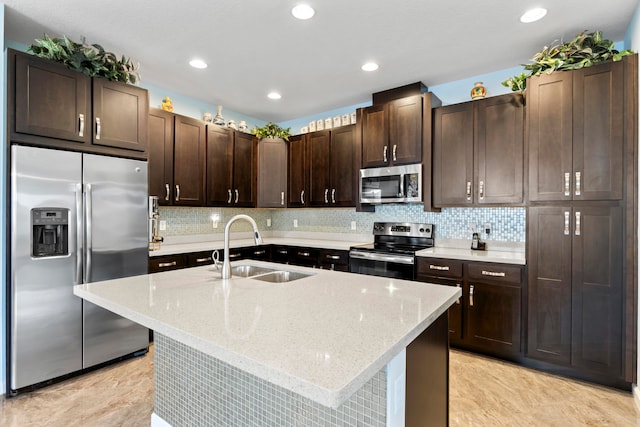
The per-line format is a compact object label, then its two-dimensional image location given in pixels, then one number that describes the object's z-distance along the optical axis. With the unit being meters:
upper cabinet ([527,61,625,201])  2.33
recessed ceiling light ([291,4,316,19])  2.26
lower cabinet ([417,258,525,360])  2.72
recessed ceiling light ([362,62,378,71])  3.13
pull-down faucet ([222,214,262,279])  1.72
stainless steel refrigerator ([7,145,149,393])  2.26
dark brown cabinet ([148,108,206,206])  3.41
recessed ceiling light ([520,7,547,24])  2.29
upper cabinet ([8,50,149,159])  2.26
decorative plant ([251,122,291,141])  4.54
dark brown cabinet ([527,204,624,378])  2.33
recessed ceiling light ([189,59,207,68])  3.06
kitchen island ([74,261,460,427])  0.84
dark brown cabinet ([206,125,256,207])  3.95
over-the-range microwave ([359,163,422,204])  3.43
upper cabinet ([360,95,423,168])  3.42
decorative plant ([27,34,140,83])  2.44
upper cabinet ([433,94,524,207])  2.89
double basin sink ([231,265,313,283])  2.07
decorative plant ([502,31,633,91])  2.44
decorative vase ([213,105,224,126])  4.15
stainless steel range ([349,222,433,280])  3.26
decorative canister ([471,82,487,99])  3.21
